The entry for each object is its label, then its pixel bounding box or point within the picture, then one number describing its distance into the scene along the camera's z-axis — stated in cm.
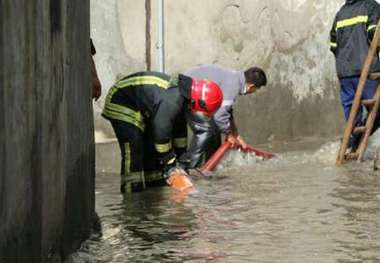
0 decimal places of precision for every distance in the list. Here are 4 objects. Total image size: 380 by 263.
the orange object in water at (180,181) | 679
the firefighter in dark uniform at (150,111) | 658
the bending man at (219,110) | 834
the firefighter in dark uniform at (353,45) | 880
